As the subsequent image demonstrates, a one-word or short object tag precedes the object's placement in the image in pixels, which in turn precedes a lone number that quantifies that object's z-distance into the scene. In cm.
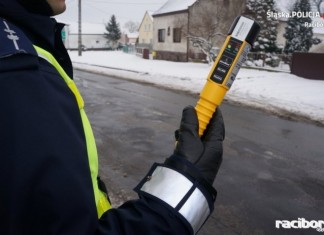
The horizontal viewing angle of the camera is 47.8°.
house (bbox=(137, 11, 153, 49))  5972
